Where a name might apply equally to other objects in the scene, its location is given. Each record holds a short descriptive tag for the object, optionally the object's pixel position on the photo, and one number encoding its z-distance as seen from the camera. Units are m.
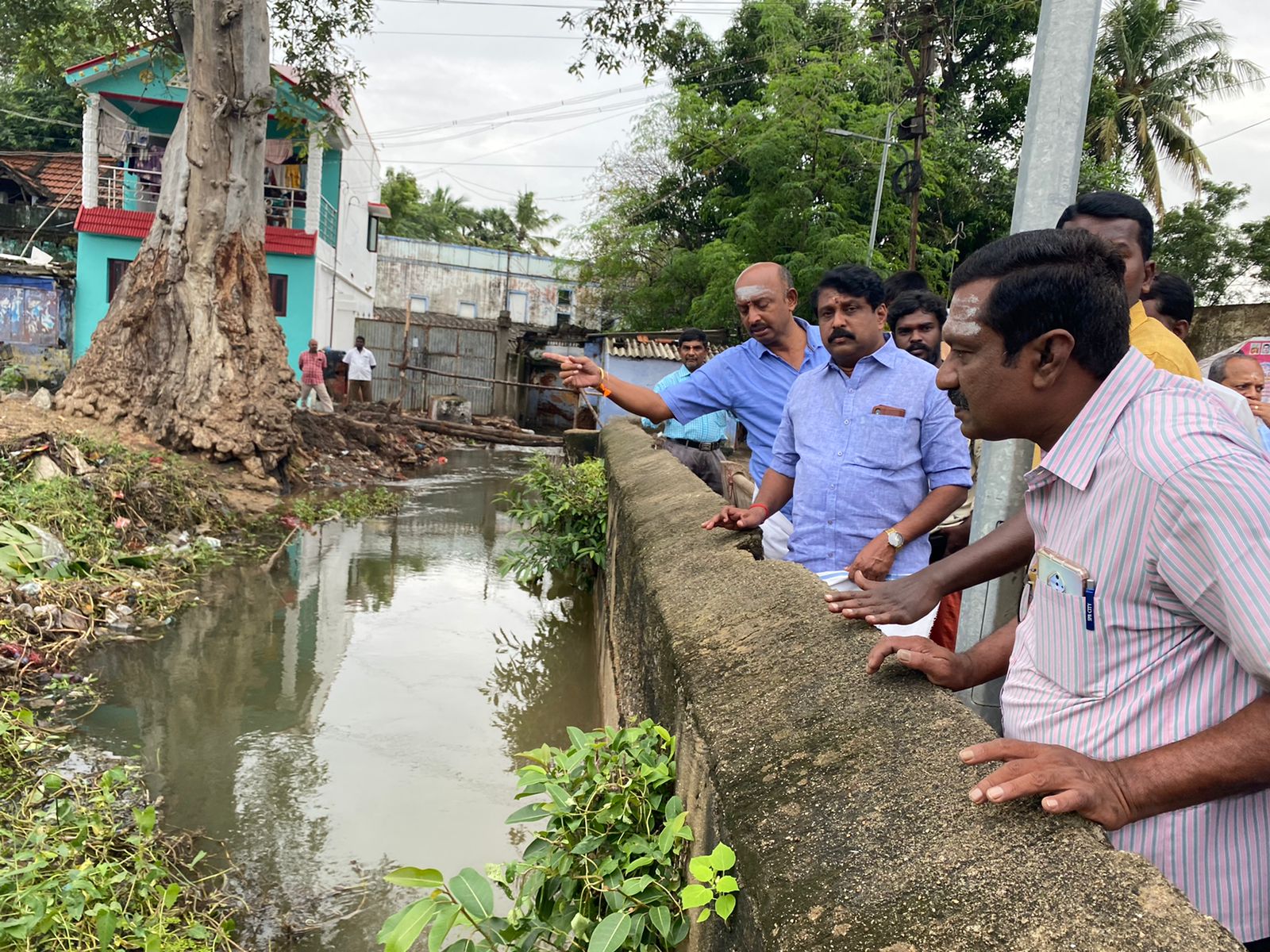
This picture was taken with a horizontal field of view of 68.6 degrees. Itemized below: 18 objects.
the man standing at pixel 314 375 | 16.58
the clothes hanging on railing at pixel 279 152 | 18.20
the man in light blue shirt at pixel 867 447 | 2.93
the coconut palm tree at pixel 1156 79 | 21.47
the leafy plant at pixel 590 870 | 1.83
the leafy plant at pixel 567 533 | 7.17
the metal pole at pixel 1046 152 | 2.62
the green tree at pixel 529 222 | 45.97
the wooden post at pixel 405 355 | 20.20
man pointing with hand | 3.73
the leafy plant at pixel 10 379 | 14.75
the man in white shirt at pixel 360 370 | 19.12
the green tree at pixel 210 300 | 10.29
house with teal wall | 17.70
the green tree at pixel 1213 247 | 18.72
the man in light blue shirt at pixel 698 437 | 7.30
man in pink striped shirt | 1.12
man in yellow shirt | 2.45
